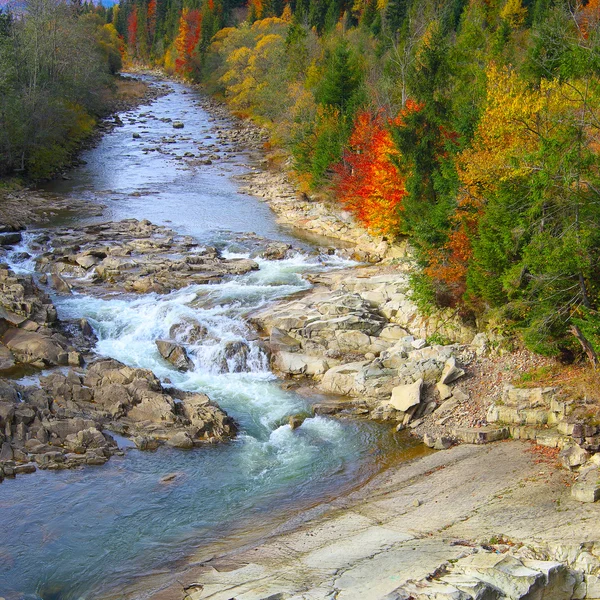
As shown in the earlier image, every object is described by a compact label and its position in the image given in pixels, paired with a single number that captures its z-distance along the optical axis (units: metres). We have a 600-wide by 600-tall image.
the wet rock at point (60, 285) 30.80
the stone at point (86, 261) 33.34
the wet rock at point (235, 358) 24.89
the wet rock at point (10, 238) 35.91
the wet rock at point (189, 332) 26.31
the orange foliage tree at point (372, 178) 34.10
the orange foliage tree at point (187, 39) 129.75
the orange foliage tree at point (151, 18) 168.01
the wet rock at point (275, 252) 35.25
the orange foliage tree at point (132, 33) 171.88
